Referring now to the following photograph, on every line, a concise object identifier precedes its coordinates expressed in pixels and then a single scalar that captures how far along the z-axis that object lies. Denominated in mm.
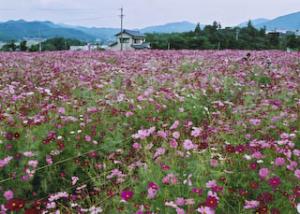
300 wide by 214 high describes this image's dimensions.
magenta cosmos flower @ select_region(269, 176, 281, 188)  2707
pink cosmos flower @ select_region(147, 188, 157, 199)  2646
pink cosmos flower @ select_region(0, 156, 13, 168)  3440
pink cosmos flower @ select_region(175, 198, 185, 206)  2547
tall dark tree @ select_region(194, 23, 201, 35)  50119
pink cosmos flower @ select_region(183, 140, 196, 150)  3286
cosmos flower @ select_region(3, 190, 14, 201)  3143
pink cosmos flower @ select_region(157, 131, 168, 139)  3747
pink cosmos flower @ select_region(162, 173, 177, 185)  2815
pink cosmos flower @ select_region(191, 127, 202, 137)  3642
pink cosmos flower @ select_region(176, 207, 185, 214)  2422
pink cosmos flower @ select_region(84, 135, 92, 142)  4246
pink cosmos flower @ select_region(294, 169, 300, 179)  2830
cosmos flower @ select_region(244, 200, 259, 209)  2570
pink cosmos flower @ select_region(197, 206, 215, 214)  2377
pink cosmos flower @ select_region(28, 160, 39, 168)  3538
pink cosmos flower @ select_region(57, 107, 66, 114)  4676
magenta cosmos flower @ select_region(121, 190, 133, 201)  2602
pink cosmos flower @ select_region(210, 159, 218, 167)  3146
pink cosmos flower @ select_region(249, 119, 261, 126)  4225
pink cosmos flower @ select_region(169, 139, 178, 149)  3458
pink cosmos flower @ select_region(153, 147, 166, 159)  3312
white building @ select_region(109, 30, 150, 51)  71750
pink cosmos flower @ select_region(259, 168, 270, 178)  2875
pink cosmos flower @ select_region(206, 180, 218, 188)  2736
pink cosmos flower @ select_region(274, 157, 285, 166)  2982
